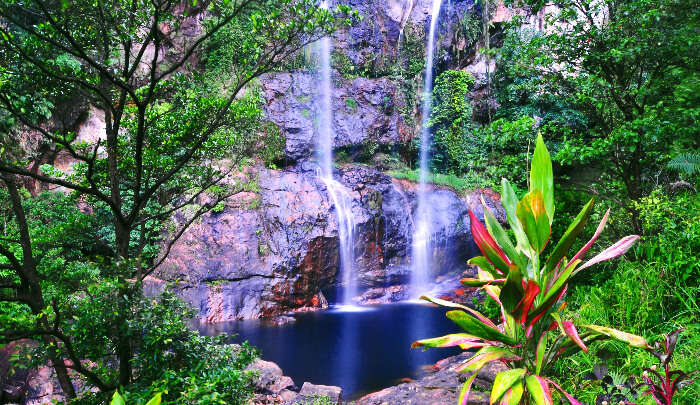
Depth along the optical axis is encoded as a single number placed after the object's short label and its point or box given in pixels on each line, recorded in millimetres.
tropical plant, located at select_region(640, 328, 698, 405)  1665
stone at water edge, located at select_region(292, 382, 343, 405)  4746
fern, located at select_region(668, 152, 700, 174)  3500
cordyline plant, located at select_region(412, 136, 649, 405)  1995
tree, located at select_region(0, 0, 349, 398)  2393
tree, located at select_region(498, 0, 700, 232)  4285
